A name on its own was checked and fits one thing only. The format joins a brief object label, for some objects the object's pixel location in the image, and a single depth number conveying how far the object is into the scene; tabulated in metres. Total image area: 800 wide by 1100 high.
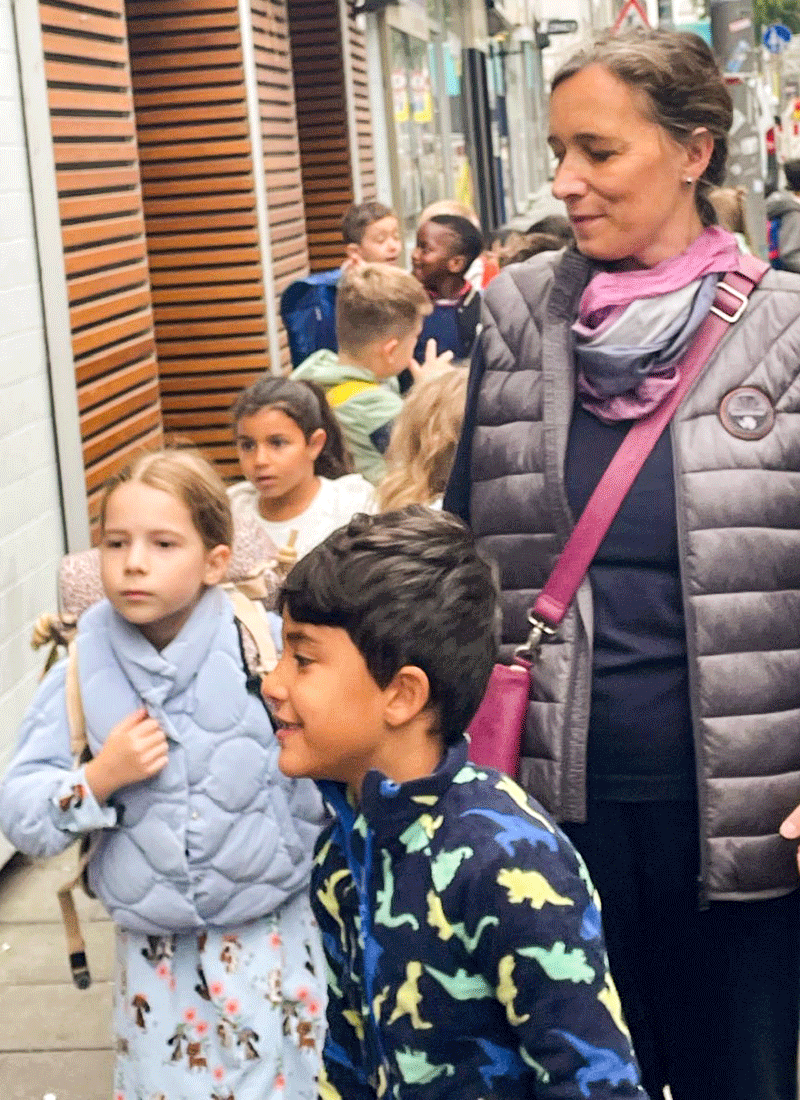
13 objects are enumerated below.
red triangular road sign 14.98
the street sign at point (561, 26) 46.09
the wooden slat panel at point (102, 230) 7.52
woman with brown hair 2.82
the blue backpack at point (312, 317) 8.37
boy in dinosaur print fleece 2.13
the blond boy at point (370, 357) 6.29
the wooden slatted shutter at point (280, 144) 11.91
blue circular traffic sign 34.84
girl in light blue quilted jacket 3.54
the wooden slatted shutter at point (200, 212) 11.05
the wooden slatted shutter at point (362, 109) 16.09
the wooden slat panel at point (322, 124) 15.41
